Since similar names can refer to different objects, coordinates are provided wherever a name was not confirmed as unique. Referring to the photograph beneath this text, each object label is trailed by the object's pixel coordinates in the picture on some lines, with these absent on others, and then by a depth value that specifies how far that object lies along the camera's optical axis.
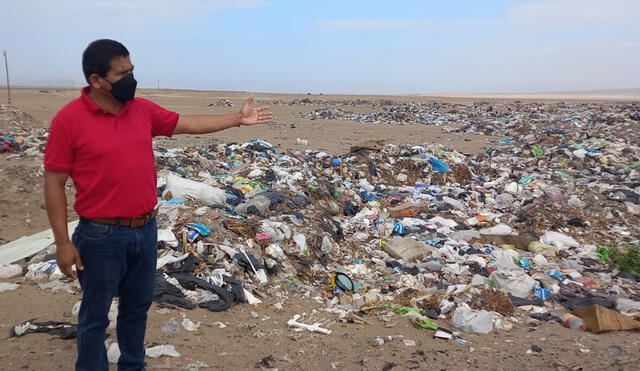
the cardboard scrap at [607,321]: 3.75
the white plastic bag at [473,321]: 3.81
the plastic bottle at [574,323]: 3.88
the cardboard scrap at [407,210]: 7.52
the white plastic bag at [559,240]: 6.36
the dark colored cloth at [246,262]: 4.56
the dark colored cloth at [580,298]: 4.47
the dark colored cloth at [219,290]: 3.84
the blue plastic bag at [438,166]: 9.84
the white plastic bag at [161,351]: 3.03
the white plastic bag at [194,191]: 5.93
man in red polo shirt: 2.00
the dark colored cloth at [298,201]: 6.48
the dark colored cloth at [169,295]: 3.73
